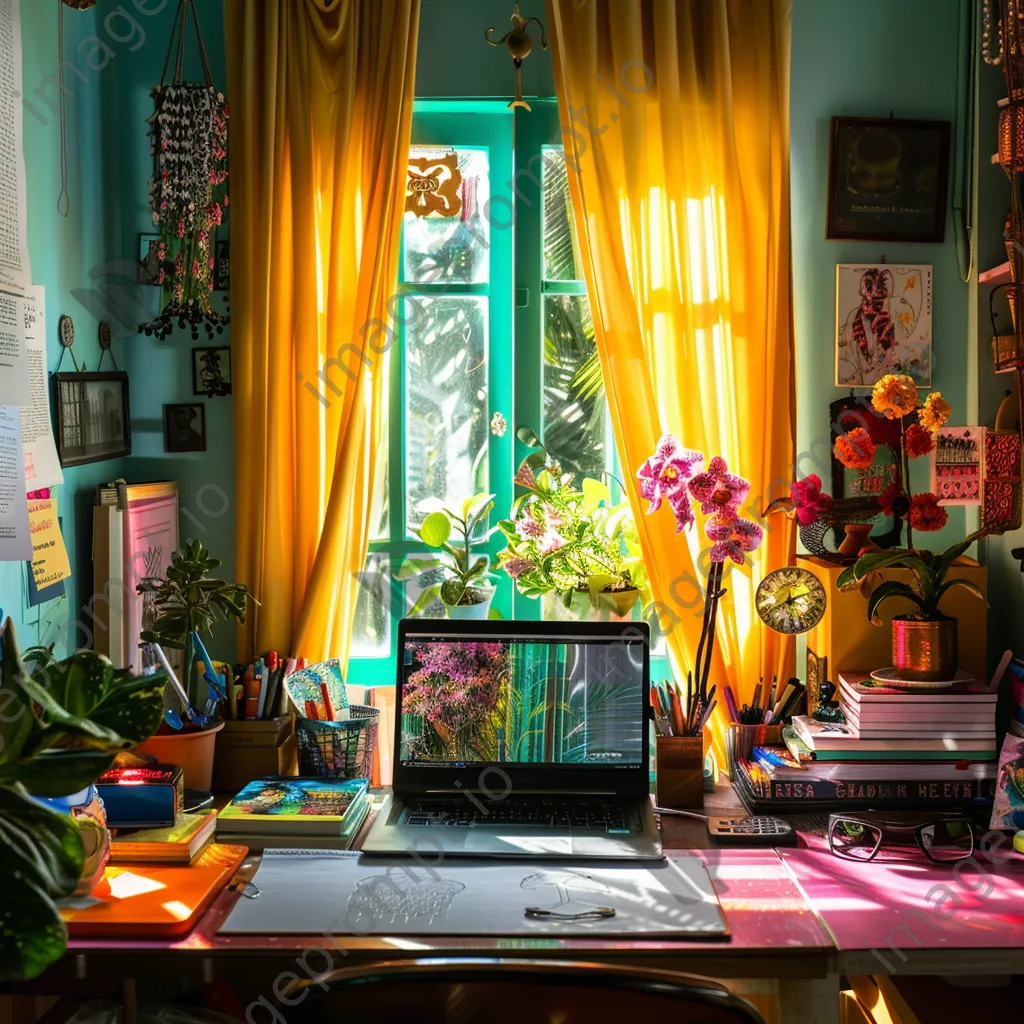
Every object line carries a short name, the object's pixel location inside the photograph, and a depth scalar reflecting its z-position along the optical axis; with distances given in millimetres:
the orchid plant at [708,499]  1912
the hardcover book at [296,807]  1732
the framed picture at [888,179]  2236
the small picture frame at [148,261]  2227
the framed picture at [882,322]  2262
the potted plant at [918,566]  1872
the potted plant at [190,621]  1832
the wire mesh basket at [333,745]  1924
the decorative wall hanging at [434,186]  2328
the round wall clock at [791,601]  2002
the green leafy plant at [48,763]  939
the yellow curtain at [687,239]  2170
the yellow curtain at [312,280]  2178
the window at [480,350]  2346
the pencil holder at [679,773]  1896
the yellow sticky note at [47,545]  1789
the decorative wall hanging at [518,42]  2197
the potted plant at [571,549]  2172
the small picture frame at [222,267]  2268
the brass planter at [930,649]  1869
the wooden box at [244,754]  1952
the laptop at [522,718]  1851
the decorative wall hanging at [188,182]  2039
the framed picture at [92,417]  1924
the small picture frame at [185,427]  2311
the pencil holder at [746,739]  1984
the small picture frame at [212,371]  2303
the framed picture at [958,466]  1996
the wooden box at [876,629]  2006
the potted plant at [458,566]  2246
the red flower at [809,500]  1961
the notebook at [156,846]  1613
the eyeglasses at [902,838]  1660
